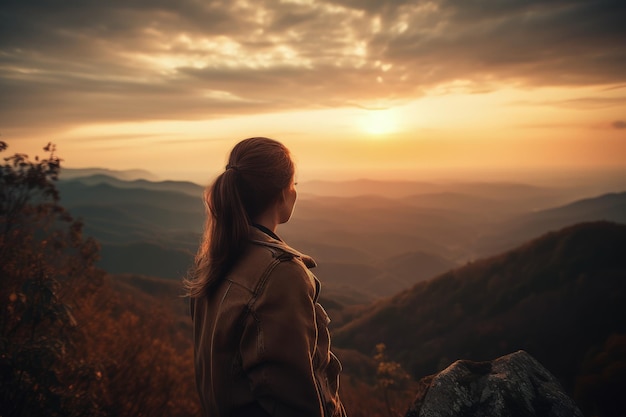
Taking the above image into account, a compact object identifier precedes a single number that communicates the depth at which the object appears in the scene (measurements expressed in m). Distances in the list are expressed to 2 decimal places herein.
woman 1.95
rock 3.16
